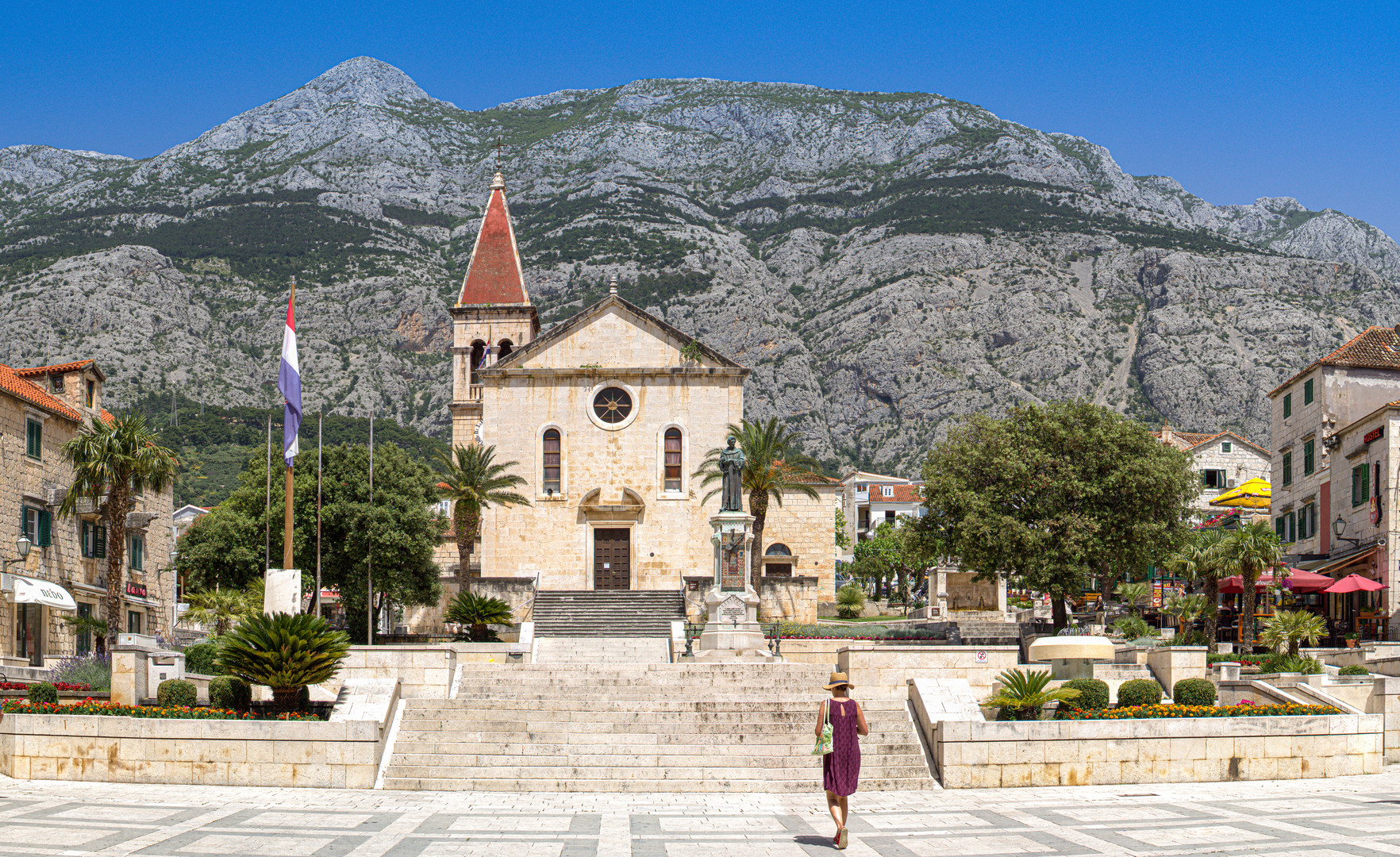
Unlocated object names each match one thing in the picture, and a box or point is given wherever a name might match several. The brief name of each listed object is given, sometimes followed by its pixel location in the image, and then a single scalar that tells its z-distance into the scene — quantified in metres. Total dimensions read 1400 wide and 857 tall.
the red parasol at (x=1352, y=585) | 32.44
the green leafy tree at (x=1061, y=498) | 35.38
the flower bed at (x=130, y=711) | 17.80
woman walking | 12.92
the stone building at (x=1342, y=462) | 35.44
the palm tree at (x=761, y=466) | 39.72
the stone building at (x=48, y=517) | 32.62
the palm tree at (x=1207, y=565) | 32.09
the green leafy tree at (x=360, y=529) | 38.06
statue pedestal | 28.72
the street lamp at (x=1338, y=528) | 38.66
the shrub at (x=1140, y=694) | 21.86
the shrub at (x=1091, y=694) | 20.77
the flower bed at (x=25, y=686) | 21.53
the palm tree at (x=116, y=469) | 32.06
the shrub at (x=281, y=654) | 18.53
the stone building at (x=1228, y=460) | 79.00
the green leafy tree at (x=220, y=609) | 36.47
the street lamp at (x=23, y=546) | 29.55
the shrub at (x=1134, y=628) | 34.50
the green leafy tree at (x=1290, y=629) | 28.22
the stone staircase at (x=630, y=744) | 17.28
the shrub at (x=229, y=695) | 19.27
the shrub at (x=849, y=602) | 58.62
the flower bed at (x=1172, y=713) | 19.08
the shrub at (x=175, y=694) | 19.41
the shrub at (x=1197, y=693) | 21.67
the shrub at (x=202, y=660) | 25.06
